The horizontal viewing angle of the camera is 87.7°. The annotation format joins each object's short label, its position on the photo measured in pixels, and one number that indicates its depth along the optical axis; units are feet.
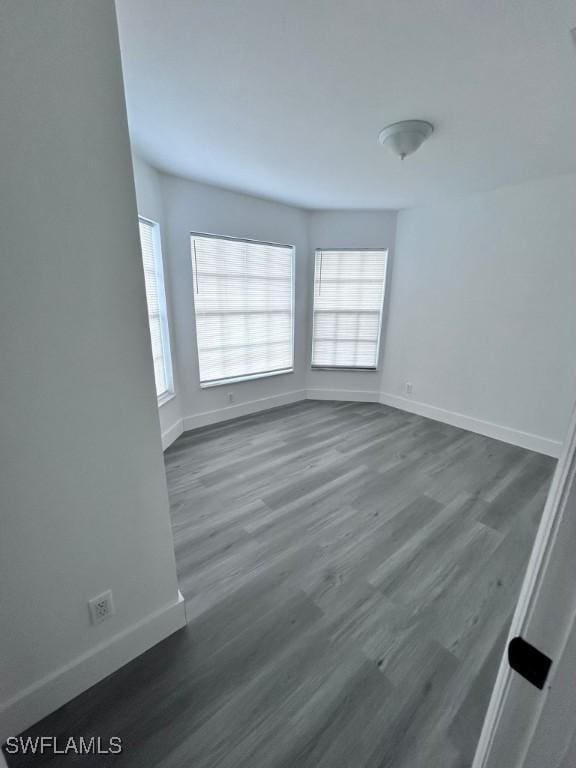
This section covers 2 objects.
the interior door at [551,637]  1.37
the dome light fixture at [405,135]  5.93
